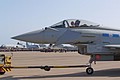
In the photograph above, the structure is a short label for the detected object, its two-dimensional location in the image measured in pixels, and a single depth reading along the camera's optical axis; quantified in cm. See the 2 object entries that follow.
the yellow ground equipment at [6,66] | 1187
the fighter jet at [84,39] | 1163
